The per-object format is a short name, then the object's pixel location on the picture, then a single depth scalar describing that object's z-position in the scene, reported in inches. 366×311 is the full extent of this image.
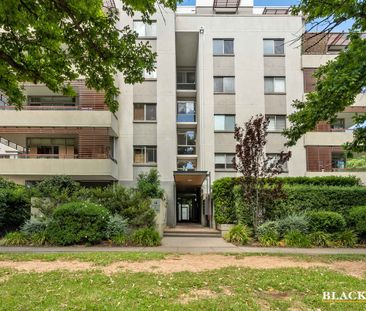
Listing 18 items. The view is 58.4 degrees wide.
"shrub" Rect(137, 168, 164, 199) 637.9
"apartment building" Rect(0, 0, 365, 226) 875.4
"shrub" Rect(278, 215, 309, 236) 505.7
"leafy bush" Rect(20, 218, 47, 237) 493.7
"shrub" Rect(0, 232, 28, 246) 474.0
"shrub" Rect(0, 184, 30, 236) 576.7
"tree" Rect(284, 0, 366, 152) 287.7
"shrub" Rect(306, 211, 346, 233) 503.8
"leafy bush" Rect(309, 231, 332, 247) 479.4
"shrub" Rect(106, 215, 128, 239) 490.3
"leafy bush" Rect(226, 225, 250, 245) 498.9
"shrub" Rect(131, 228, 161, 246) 470.3
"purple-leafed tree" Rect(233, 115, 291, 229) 521.7
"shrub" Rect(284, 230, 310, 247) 472.1
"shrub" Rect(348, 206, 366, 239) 514.3
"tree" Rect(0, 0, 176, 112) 233.0
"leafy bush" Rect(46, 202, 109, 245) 466.6
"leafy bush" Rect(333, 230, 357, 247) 485.7
